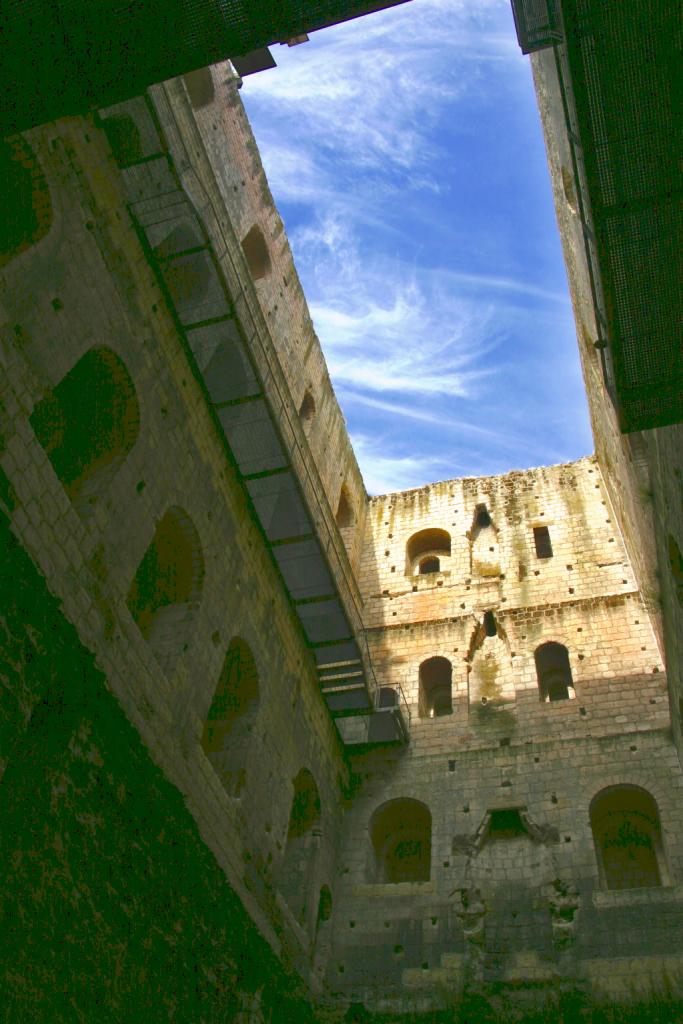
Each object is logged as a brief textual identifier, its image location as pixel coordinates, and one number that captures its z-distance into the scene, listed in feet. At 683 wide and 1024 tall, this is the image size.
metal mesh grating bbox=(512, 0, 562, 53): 28.19
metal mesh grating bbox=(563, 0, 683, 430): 17.61
